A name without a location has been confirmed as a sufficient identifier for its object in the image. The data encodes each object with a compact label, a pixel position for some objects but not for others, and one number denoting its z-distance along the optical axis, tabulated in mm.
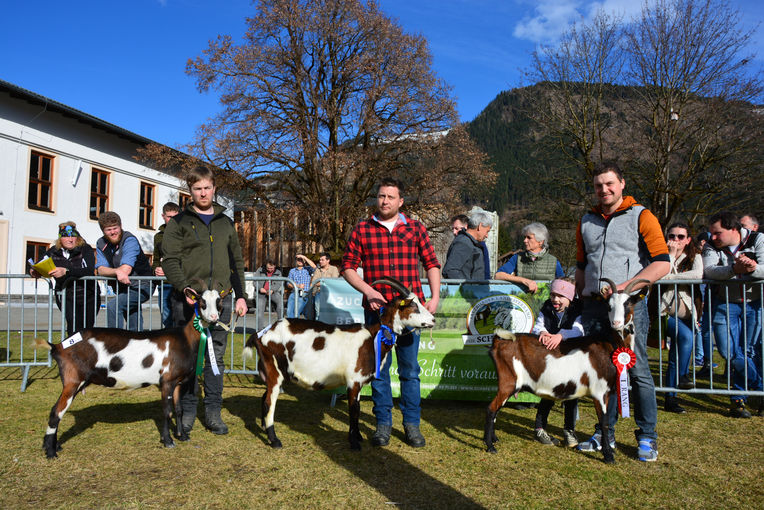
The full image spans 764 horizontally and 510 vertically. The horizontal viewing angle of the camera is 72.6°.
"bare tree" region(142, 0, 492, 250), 22328
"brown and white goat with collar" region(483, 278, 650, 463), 4262
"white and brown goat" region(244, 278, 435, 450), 4469
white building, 20422
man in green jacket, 4660
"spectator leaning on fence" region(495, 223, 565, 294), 5797
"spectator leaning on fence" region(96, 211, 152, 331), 6660
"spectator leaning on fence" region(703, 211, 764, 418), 5684
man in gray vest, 4047
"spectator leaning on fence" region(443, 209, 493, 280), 6711
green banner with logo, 5996
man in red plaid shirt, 4648
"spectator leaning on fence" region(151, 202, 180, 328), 6660
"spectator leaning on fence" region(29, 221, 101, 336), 6766
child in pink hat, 4629
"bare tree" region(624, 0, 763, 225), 19328
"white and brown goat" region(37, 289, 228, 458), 4203
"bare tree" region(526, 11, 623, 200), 21781
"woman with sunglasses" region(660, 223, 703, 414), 5977
